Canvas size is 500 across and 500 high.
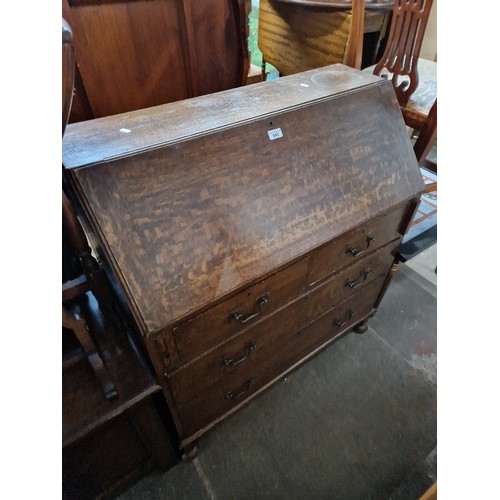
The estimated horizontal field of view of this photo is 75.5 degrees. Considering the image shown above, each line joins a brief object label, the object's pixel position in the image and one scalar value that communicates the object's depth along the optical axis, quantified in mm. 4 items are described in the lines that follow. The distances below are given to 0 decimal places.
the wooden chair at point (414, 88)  1271
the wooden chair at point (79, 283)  657
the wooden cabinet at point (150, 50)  1021
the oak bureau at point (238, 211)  695
